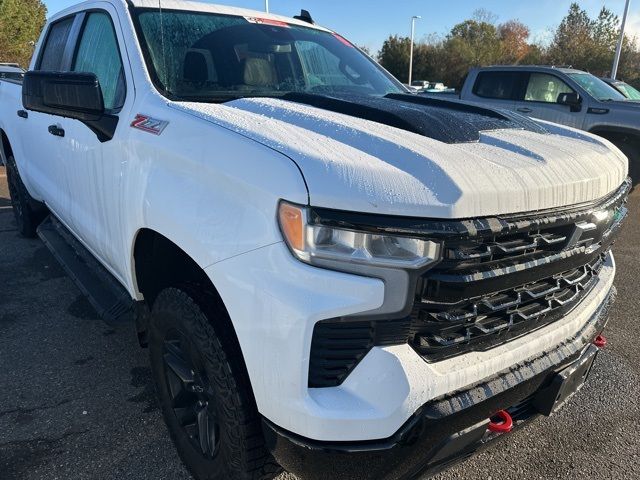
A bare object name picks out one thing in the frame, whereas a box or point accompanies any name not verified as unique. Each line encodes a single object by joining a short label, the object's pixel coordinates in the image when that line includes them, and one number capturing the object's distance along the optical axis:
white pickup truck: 1.41
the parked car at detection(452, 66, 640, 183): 8.05
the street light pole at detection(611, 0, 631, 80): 23.04
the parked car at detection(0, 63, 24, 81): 11.58
